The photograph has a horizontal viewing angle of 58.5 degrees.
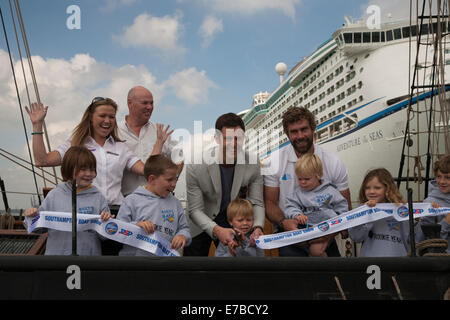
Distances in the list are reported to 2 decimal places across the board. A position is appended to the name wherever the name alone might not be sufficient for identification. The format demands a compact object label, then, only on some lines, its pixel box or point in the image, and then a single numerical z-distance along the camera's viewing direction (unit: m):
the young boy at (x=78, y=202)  2.87
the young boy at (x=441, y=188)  3.23
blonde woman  3.28
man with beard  3.38
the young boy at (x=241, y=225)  3.14
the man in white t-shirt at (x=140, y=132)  3.64
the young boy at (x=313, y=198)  3.17
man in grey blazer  3.41
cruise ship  19.89
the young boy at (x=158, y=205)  2.96
